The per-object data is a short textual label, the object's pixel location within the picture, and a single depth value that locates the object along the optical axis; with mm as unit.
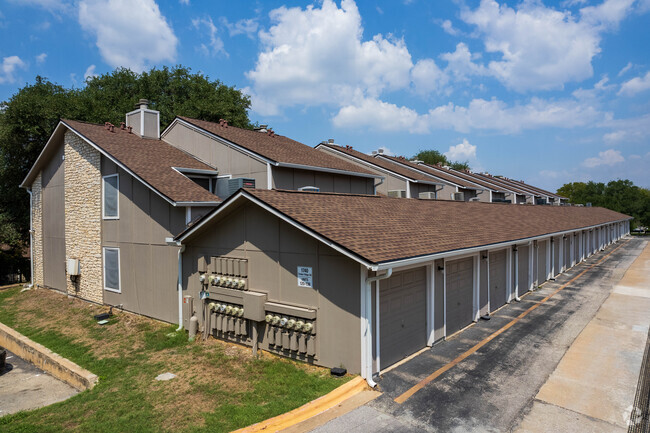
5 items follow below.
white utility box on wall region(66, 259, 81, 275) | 16438
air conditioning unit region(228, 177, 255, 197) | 14227
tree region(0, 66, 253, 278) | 24734
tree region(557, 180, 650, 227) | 69481
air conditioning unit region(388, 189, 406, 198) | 20172
